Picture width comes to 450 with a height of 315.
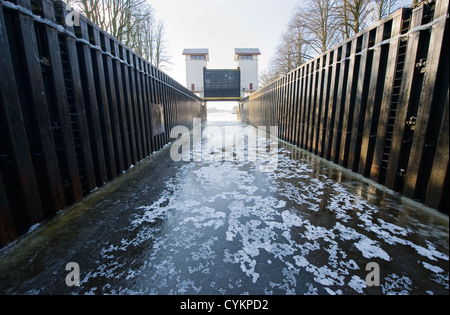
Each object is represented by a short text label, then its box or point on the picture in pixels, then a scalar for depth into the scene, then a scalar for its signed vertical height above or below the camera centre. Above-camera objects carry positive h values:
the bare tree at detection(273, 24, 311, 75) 19.80 +7.06
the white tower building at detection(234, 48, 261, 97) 39.69 +9.87
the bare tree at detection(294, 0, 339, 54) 15.99 +7.67
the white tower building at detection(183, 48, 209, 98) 39.41 +9.61
